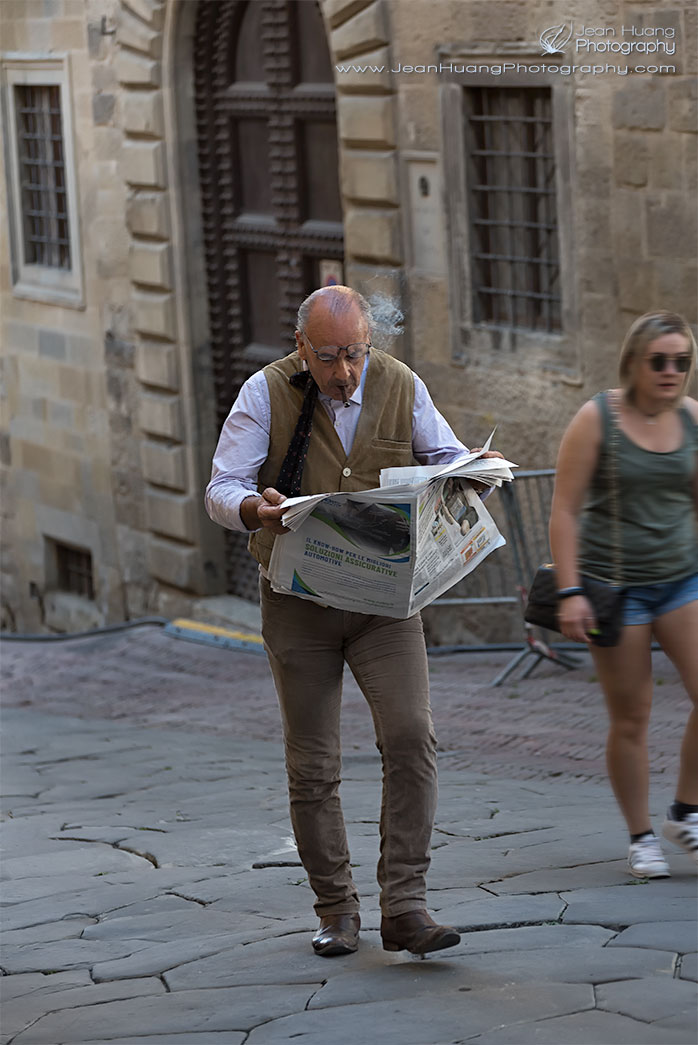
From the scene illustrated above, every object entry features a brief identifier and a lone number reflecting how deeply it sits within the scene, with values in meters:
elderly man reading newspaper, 7.95
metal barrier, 17.22
